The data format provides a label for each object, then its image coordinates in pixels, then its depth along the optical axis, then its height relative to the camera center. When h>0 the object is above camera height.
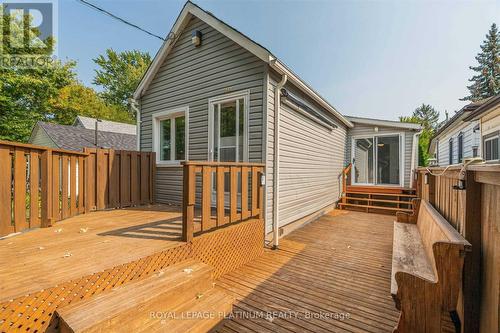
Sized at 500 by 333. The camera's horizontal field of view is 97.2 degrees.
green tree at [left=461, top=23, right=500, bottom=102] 28.42 +13.05
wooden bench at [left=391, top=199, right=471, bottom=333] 1.61 -0.96
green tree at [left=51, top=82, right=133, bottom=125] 20.23 +5.92
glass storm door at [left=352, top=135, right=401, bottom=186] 8.88 +0.22
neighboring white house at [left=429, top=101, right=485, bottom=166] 7.70 +1.29
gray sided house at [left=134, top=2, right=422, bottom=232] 4.43 +1.22
